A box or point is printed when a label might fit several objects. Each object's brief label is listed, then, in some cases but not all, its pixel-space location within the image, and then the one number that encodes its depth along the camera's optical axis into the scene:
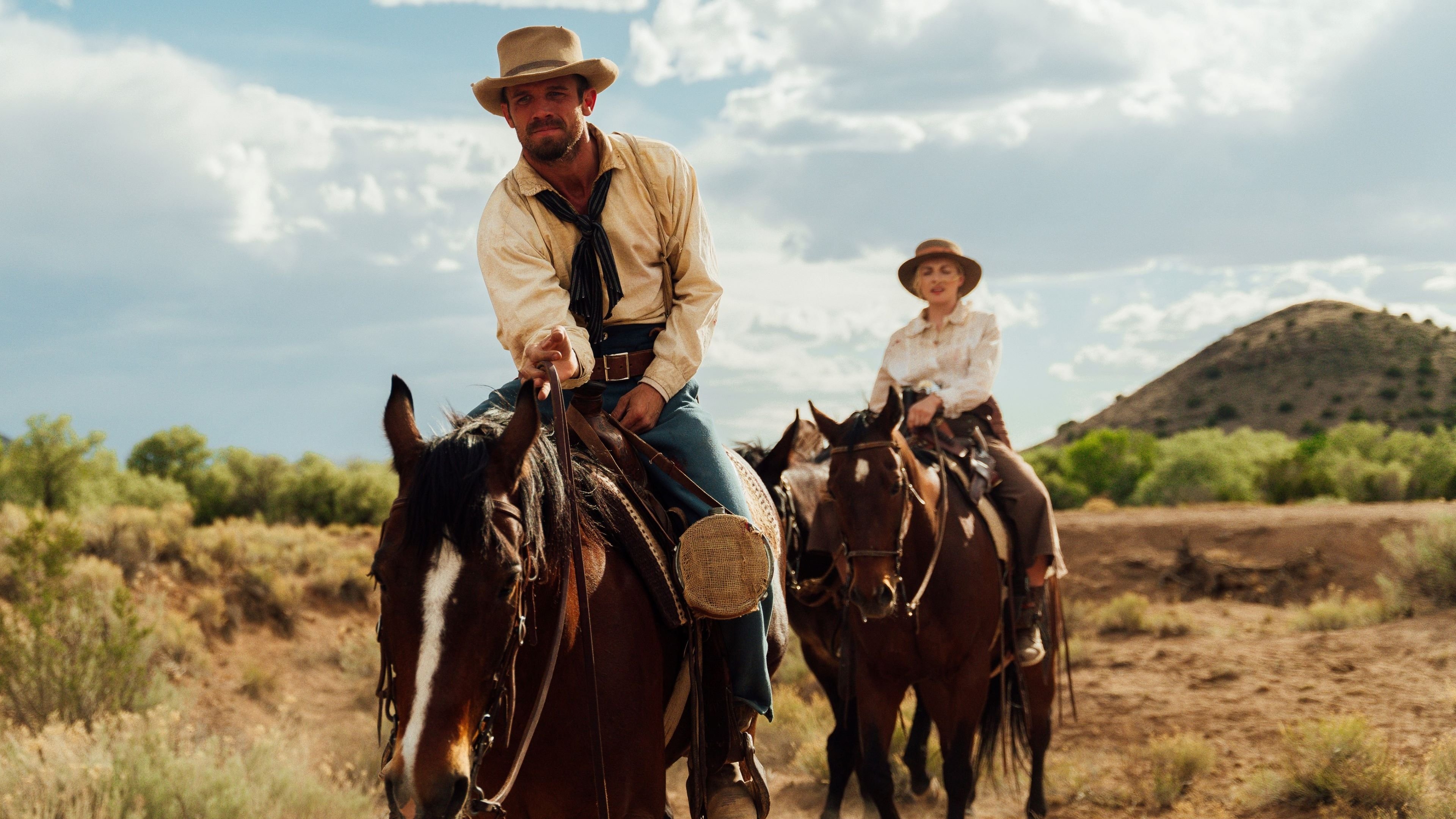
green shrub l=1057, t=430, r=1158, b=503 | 39.53
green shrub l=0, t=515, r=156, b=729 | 8.99
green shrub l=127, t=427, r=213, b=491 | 33.22
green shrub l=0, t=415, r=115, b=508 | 23.34
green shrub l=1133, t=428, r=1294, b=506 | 32.94
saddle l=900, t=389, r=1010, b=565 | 6.67
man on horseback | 3.65
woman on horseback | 6.81
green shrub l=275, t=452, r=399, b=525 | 26.11
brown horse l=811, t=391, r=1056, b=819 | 5.78
